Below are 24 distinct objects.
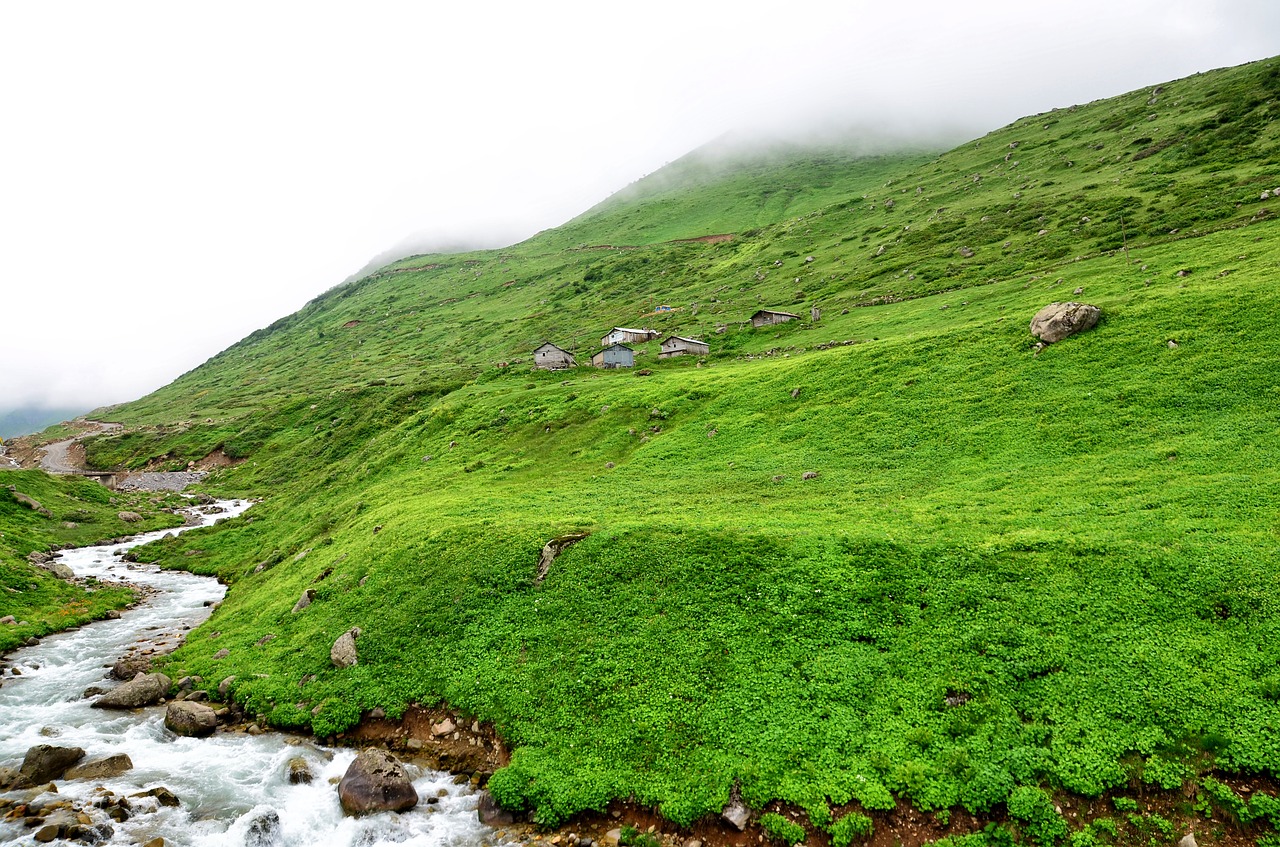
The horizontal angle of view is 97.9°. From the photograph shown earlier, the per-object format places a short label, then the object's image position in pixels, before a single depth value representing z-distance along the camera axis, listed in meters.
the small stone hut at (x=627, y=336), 103.69
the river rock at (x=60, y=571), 43.98
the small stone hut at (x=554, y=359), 95.12
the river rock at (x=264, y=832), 18.32
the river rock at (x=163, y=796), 19.84
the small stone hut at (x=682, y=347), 89.06
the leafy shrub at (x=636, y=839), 16.73
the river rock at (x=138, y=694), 26.14
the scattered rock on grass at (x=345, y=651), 26.48
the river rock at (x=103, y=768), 20.98
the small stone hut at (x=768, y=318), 91.62
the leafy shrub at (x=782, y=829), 15.92
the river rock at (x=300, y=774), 20.86
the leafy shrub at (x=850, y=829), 15.67
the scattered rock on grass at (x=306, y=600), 32.59
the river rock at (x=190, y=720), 24.23
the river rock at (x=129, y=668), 29.33
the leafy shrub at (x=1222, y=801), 14.23
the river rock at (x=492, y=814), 18.44
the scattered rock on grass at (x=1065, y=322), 43.31
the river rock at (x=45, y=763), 20.48
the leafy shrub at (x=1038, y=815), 14.79
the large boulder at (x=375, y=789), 19.20
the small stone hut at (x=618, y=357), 91.75
